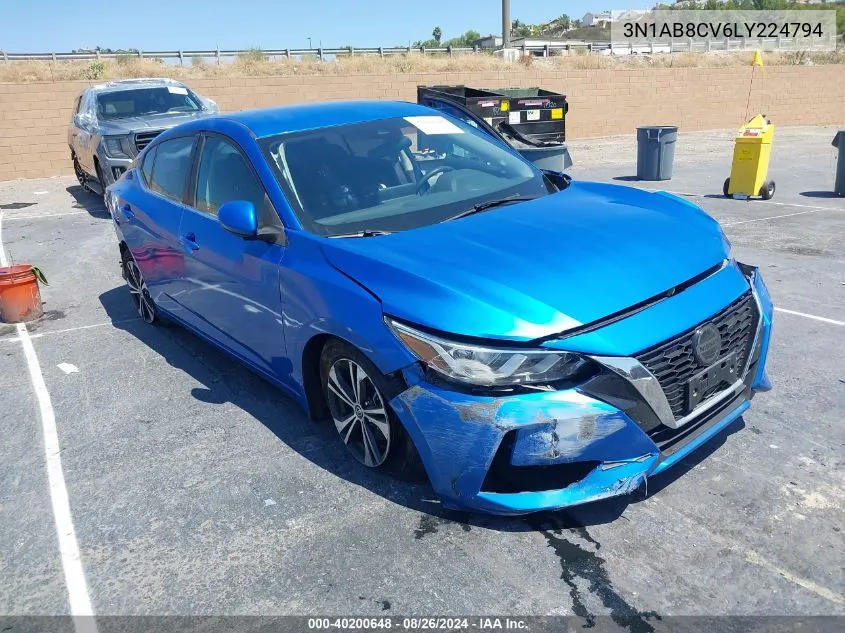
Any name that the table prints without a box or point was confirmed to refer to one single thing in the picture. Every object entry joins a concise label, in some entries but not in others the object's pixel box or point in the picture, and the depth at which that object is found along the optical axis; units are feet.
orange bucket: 20.43
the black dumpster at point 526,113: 33.96
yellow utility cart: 34.47
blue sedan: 8.93
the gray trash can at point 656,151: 41.73
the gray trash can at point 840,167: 34.47
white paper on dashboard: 14.60
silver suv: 34.47
